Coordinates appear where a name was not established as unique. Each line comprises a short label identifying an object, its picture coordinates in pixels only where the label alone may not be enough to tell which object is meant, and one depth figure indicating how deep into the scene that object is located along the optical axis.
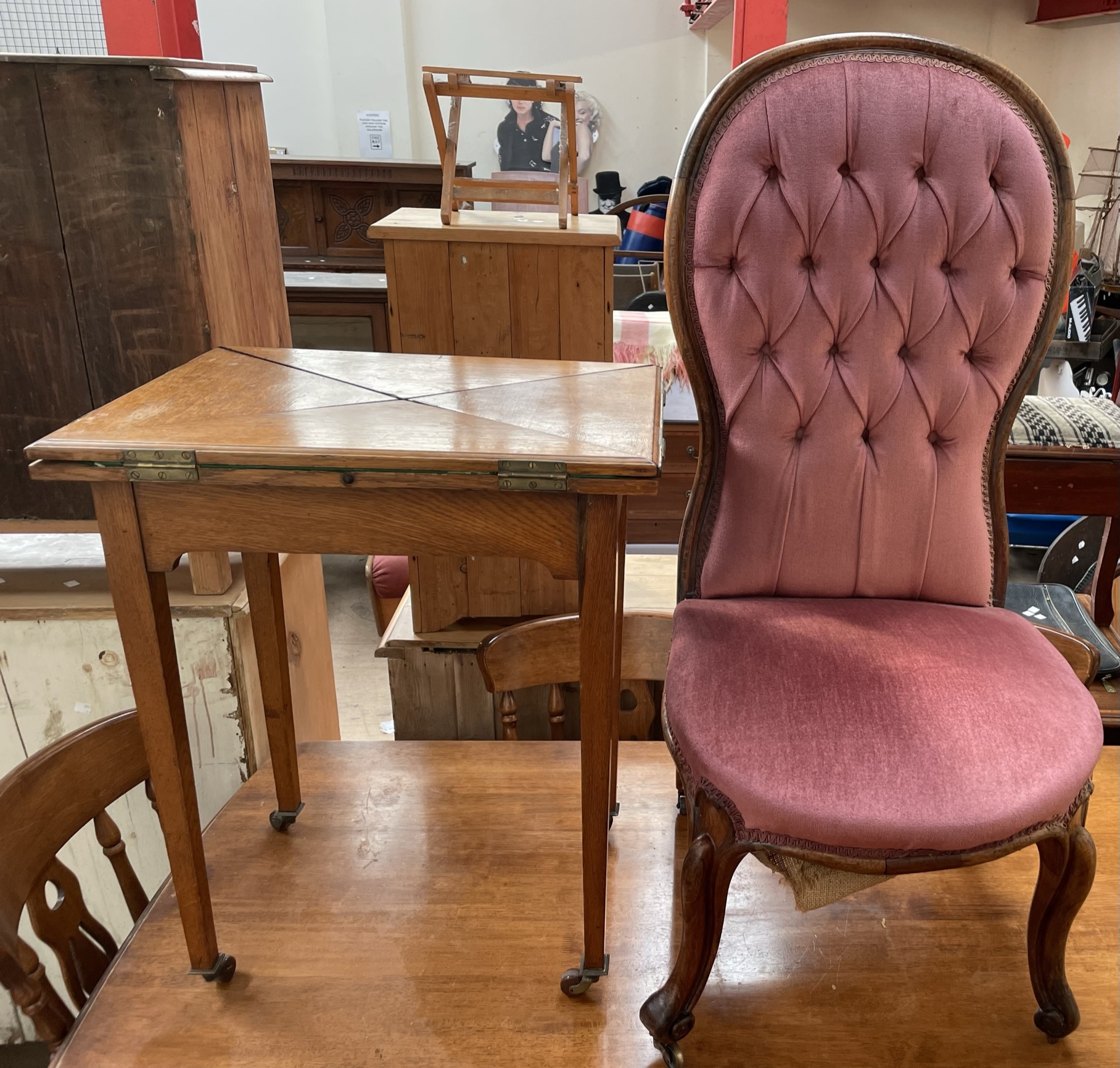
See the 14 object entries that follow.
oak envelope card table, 0.82
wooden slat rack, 1.54
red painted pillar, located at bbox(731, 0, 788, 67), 3.08
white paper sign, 5.19
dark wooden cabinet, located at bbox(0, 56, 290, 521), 1.21
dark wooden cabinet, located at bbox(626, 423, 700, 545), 2.15
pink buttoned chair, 0.90
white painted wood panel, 1.43
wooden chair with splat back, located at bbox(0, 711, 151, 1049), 0.95
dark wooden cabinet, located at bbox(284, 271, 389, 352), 2.93
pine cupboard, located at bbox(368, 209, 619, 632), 1.47
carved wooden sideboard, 4.16
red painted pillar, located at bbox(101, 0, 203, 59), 4.07
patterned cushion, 2.08
